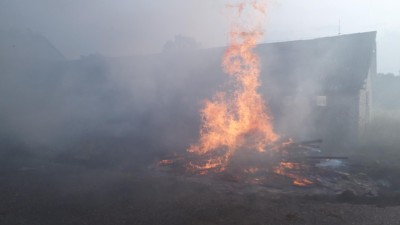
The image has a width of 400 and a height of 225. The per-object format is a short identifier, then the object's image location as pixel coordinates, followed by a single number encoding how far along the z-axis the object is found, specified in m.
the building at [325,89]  16.86
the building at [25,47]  23.53
